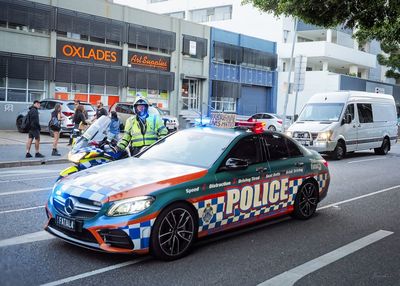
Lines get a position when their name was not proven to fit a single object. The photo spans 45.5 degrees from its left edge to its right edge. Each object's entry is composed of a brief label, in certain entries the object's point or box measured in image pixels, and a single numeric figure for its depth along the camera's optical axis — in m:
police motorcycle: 7.28
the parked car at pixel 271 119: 32.53
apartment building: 44.27
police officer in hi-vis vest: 7.74
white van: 16.58
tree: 11.60
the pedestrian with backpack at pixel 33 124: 14.30
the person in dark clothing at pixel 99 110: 17.44
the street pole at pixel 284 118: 24.88
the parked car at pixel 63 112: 20.88
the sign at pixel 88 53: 27.36
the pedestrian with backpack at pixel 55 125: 15.33
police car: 4.90
